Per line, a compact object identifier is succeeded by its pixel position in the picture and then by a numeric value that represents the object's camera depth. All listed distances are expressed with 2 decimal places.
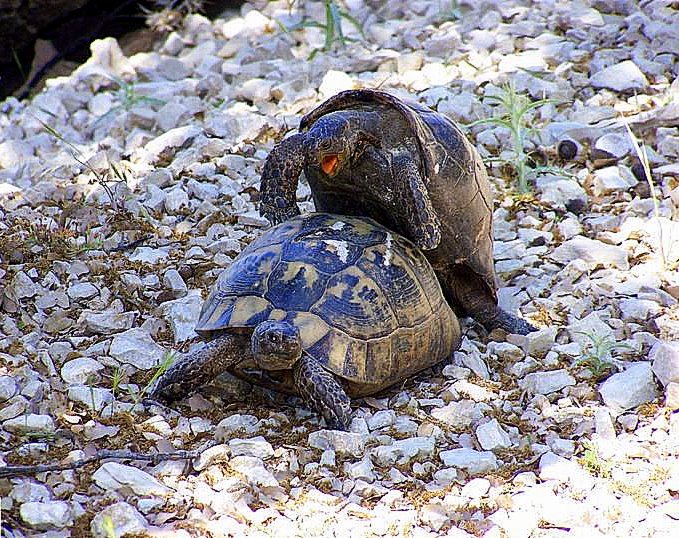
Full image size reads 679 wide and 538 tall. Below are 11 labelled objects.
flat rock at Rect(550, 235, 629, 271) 8.69
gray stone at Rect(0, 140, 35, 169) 11.27
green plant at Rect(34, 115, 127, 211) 9.41
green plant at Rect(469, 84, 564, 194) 9.71
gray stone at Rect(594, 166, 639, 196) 9.81
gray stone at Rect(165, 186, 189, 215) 9.59
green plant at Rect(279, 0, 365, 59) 12.54
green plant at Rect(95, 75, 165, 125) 11.76
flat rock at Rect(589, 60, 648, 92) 11.27
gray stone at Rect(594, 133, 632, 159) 10.20
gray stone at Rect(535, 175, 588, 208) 9.78
